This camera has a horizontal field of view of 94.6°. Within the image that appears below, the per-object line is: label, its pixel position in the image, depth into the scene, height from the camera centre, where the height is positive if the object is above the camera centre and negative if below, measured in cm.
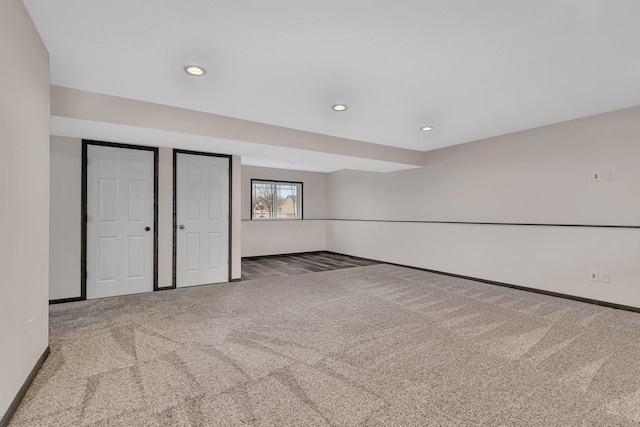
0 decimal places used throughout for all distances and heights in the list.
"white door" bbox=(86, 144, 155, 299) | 396 -11
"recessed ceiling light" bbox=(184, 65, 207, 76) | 257 +127
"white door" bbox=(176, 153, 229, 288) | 457 -10
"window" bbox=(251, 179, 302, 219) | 801 +38
